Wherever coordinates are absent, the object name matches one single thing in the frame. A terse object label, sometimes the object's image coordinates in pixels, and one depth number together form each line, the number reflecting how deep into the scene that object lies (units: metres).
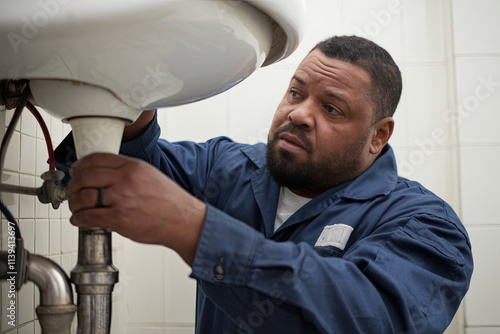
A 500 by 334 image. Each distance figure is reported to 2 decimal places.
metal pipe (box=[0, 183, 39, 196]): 0.65
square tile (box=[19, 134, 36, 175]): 0.82
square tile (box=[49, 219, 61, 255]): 0.94
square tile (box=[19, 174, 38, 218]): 0.79
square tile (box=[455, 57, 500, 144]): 1.45
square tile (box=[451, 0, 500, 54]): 1.46
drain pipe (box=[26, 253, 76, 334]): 0.56
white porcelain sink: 0.42
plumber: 0.47
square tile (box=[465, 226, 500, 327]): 1.44
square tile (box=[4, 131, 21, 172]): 0.76
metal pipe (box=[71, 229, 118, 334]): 0.57
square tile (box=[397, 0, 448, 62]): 1.52
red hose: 0.68
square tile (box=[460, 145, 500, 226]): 1.45
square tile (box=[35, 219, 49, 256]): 0.86
